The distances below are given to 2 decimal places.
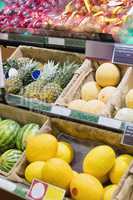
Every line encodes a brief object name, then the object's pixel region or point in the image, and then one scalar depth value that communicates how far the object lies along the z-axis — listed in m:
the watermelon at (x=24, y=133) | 1.62
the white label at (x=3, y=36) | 1.70
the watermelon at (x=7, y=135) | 1.65
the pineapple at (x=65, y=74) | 1.76
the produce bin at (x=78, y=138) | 1.46
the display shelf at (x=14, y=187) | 1.32
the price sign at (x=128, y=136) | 1.28
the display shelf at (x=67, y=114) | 1.35
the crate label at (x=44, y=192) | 1.26
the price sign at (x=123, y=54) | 1.25
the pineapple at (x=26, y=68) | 1.83
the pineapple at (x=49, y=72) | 1.78
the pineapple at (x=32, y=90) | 1.65
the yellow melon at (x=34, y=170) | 1.40
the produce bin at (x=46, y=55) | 1.85
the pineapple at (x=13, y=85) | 1.72
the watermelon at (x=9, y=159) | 1.53
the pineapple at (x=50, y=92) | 1.62
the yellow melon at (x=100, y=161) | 1.33
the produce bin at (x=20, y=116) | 1.67
